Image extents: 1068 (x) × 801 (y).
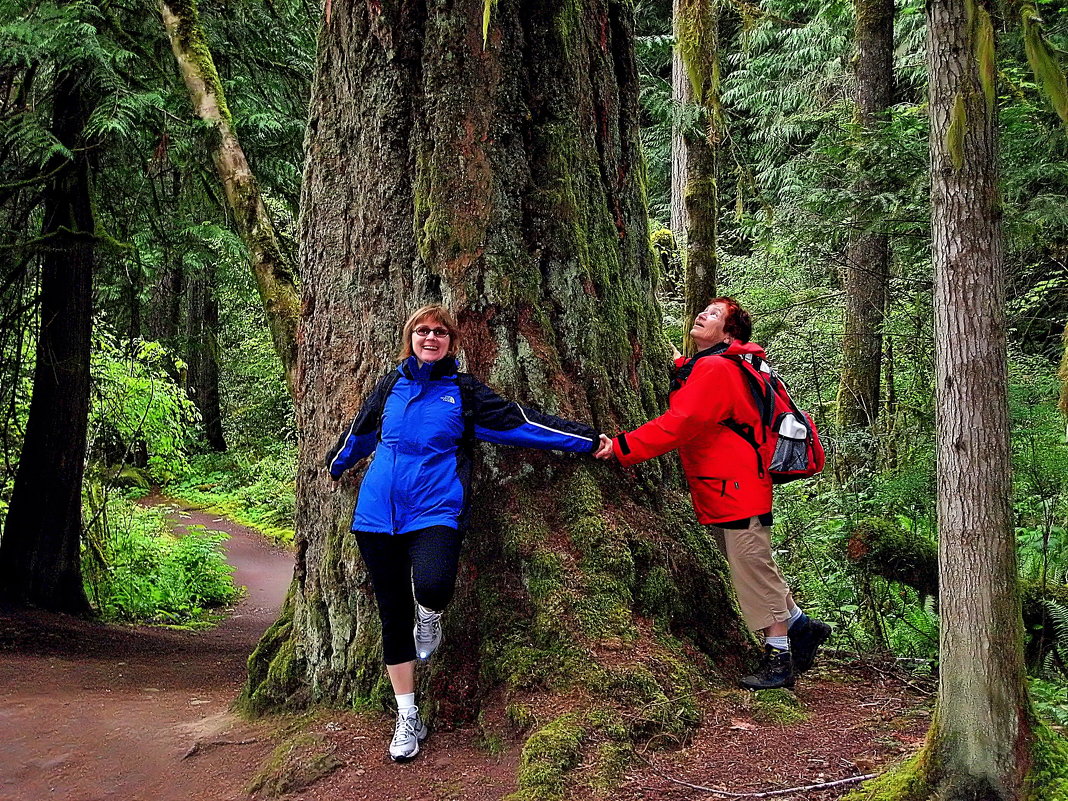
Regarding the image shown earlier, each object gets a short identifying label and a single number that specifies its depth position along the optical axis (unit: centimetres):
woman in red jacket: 442
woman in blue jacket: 415
